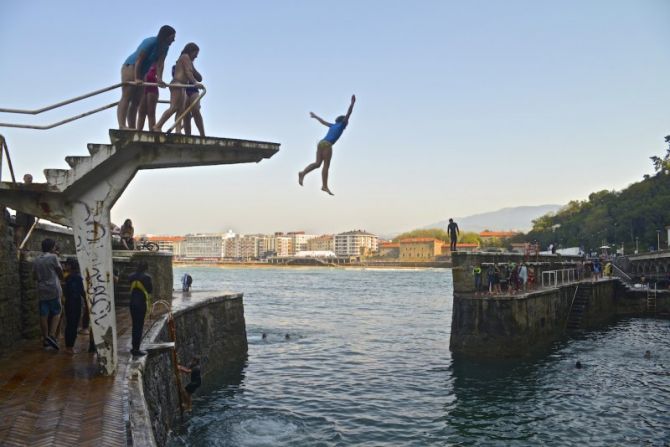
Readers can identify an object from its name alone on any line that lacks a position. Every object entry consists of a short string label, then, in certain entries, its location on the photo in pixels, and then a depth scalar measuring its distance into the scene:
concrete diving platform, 8.44
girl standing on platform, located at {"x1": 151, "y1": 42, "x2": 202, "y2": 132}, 9.04
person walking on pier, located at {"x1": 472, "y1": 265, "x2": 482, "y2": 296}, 22.86
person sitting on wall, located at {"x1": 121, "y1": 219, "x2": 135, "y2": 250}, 19.48
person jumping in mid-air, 7.86
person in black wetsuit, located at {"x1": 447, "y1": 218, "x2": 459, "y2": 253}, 23.32
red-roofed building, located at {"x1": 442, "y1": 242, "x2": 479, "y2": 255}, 168.75
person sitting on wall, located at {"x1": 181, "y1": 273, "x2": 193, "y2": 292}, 25.53
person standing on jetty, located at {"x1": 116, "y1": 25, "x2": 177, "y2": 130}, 8.78
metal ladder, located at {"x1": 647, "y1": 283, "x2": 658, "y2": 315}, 38.50
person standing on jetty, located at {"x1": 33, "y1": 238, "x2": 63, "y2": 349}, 10.55
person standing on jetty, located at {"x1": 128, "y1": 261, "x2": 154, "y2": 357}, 9.48
